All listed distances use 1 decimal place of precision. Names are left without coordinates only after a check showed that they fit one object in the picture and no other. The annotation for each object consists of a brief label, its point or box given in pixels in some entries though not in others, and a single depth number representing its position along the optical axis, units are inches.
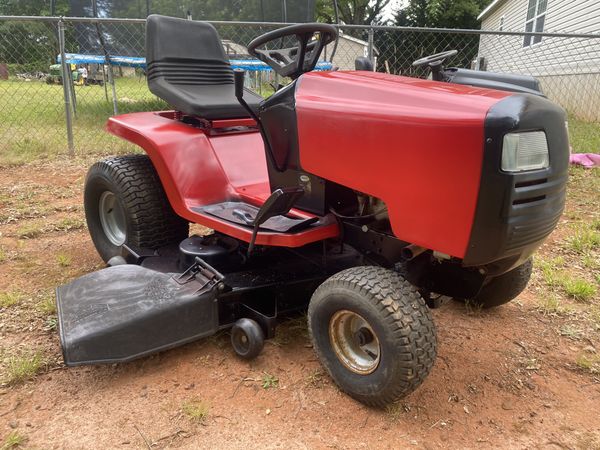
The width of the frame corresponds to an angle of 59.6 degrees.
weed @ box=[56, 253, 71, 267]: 124.0
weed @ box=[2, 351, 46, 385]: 79.6
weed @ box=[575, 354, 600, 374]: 85.9
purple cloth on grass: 236.7
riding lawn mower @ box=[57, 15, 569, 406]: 62.1
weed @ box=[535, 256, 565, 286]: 117.8
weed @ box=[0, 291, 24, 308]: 101.8
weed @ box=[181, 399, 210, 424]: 72.1
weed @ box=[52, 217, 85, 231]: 149.0
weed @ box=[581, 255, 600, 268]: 127.8
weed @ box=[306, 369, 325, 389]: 80.0
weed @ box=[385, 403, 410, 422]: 72.9
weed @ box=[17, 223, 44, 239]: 142.0
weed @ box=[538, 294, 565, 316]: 105.0
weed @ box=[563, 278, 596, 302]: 111.0
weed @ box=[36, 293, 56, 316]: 99.4
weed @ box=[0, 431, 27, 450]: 66.2
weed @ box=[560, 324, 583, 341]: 96.2
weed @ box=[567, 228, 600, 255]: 138.6
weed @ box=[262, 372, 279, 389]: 80.1
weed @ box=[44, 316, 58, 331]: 94.2
